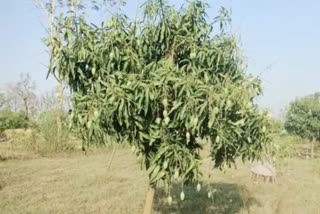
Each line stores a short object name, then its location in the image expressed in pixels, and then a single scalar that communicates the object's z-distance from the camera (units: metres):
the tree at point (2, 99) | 49.58
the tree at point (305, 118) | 28.28
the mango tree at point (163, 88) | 3.98
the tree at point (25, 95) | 48.96
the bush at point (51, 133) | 21.47
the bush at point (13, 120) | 33.81
